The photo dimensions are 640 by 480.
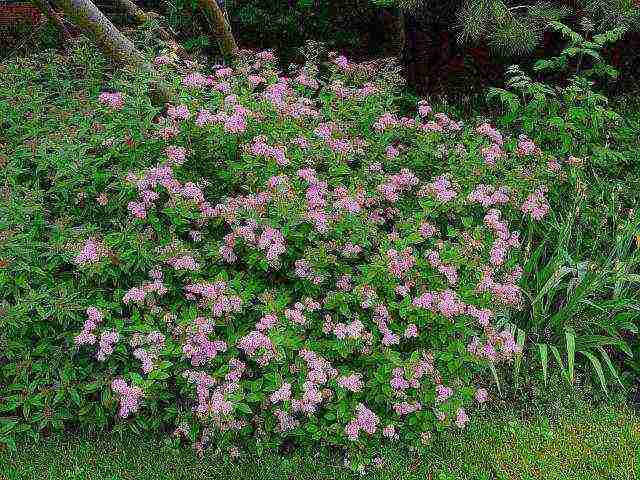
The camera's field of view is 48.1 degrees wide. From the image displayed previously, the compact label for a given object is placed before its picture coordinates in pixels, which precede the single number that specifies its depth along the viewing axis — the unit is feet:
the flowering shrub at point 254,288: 9.05
